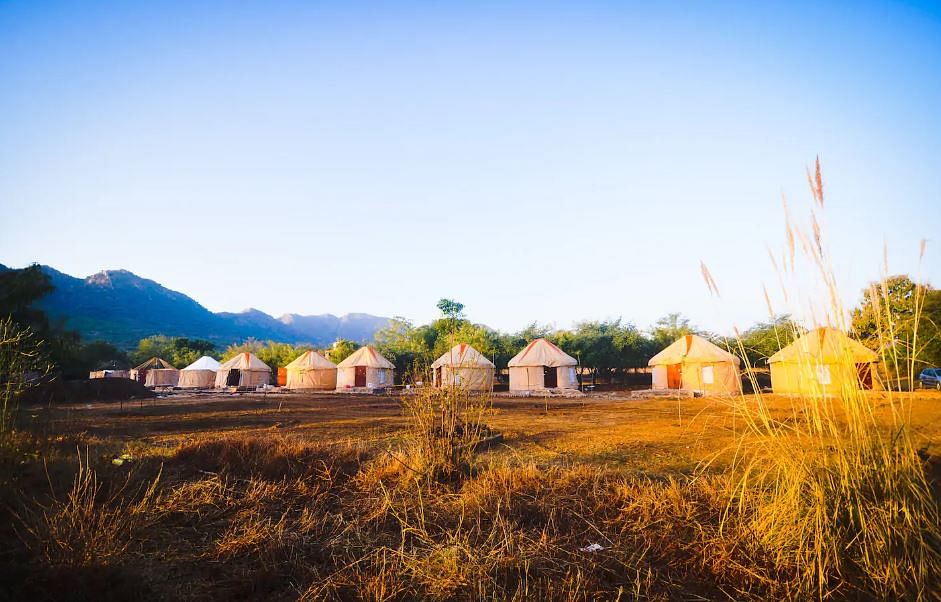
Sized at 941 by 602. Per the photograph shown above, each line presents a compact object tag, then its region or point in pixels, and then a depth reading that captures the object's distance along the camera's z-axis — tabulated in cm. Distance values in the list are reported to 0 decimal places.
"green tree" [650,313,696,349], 3228
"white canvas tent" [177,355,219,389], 3416
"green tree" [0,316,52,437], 376
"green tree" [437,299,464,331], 4796
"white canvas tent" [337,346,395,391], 2889
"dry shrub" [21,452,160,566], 242
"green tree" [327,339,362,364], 3625
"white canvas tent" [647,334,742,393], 2177
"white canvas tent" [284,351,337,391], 3050
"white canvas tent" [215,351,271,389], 3244
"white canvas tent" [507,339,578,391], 2472
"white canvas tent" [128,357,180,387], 3488
